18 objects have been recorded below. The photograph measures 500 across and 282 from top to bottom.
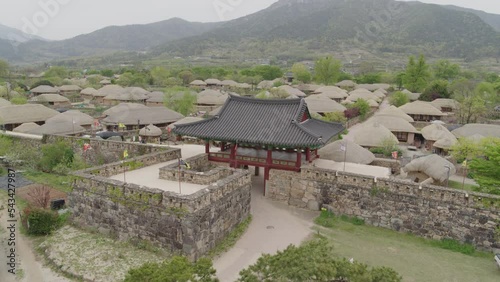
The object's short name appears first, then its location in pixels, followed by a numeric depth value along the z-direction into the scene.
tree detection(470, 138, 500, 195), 20.53
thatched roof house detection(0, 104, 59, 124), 42.50
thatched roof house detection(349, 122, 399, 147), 33.56
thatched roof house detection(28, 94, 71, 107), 62.47
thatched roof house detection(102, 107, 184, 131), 42.38
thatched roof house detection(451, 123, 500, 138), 35.26
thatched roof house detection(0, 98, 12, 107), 49.47
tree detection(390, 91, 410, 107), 57.56
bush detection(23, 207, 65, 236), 18.97
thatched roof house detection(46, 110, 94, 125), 39.35
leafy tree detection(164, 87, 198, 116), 51.12
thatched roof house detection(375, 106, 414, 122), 43.19
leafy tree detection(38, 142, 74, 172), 28.22
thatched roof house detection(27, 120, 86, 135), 35.97
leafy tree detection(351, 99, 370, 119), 51.68
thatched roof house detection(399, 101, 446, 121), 48.22
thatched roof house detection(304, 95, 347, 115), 50.62
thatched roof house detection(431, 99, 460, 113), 55.44
